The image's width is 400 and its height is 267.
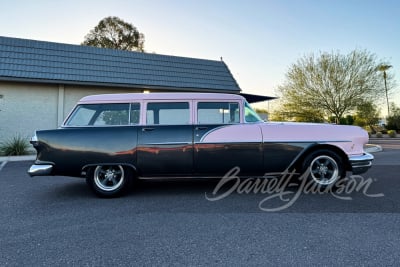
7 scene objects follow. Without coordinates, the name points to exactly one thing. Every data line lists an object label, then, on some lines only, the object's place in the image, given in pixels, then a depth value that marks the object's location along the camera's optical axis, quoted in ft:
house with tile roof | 34.78
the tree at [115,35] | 98.76
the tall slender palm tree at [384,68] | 69.84
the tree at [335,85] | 67.92
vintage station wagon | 13.87
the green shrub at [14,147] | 33.17
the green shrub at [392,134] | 88.67
